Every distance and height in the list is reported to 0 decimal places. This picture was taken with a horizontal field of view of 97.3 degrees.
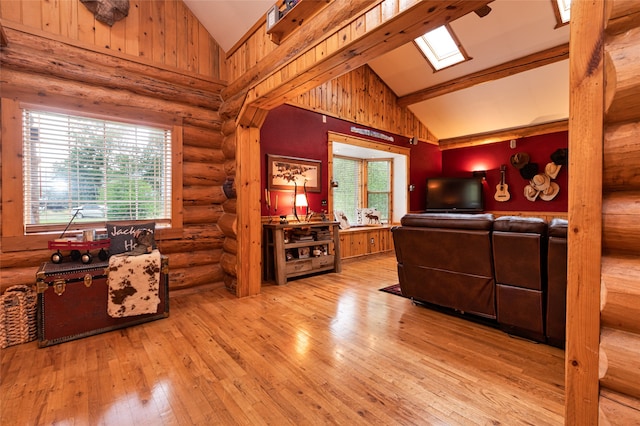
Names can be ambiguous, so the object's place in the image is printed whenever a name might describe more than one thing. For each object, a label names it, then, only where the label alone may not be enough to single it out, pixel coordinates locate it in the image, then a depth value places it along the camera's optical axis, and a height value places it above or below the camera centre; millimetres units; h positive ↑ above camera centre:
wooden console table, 4062 -610
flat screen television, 6867 +379
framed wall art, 4397 +618
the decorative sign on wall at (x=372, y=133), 5609 +1622
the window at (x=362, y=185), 6195 +597
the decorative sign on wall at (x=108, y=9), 2992 +2198
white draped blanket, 2586 -697
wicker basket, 2309 -884
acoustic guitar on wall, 6602 +482
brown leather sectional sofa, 2191 -509
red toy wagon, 2588 -348
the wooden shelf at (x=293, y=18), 2236 +1637
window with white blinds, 2760 +451
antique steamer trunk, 2326 -791
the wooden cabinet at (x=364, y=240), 5355 -612
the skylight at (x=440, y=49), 5146 +3078
